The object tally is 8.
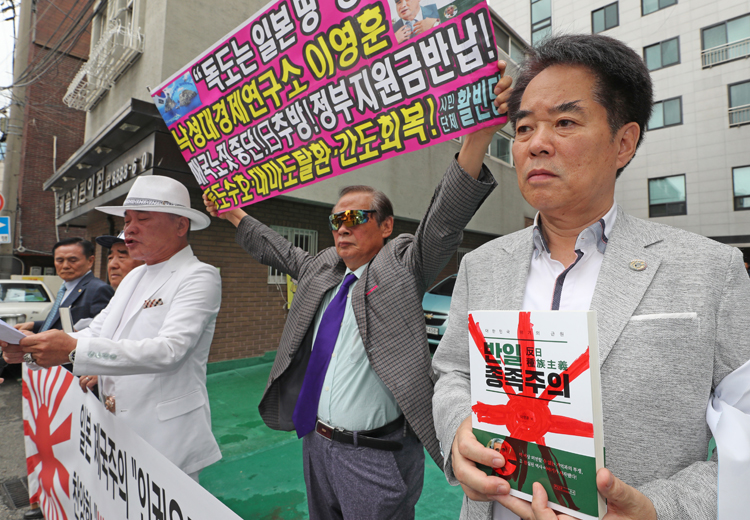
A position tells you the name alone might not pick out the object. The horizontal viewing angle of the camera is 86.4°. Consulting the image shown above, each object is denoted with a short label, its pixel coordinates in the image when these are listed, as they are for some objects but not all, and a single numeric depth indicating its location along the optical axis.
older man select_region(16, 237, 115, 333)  3.80
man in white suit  1.77
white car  6.78
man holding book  0.85
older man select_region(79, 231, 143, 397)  3.86
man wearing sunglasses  1.67
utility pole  7.43
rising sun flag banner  1.41
